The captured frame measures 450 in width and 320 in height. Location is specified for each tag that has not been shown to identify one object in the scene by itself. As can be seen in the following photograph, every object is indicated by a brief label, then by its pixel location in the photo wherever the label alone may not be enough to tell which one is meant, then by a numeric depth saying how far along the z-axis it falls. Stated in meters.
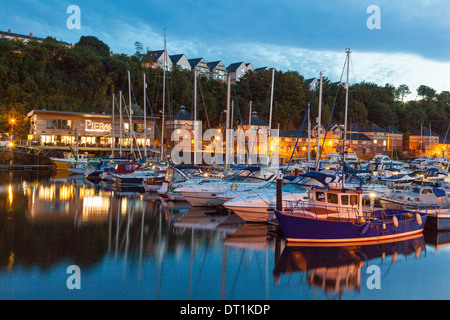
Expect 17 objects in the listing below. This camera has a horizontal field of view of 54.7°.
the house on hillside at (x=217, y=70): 128.88
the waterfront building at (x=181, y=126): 74.81
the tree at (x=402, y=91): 143.12
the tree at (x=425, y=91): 155.50
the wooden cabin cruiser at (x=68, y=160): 62.90
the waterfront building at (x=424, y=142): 106.41
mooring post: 20.44
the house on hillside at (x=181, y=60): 119.69
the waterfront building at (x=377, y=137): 102.38
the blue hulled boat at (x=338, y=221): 18.75
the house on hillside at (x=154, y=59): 102.20
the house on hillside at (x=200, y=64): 123.50
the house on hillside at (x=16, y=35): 123.32
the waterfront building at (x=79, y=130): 70.12
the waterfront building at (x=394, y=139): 104.44
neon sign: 72.76
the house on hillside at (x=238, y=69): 127.69
